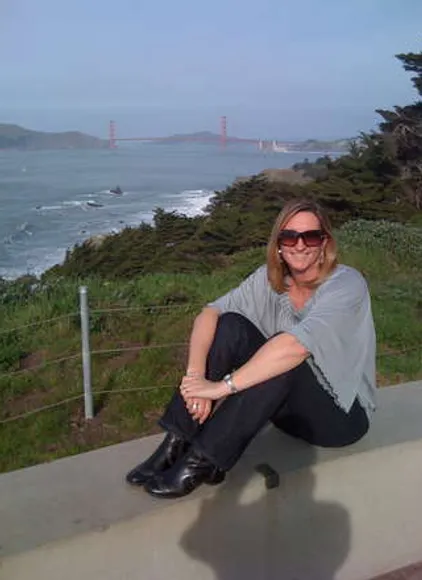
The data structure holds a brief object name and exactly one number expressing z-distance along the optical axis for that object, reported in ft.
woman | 7.17
